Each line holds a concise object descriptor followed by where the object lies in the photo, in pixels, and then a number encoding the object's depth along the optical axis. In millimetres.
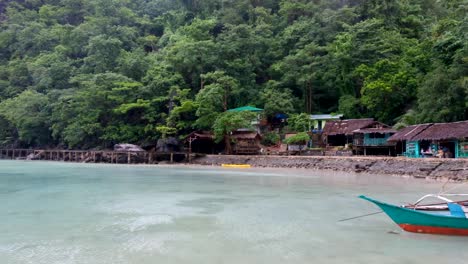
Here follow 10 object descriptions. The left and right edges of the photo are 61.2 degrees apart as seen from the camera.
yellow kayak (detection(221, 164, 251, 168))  33156
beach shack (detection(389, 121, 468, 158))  24006
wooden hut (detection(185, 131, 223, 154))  38531
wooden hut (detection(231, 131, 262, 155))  36750
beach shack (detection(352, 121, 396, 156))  30469
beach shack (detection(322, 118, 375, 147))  32312
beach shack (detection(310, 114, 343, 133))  36656
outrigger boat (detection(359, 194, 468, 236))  9375
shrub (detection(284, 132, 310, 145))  33469
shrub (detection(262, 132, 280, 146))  37525
